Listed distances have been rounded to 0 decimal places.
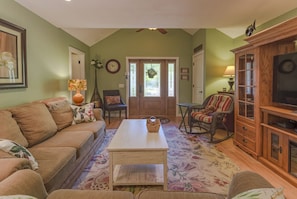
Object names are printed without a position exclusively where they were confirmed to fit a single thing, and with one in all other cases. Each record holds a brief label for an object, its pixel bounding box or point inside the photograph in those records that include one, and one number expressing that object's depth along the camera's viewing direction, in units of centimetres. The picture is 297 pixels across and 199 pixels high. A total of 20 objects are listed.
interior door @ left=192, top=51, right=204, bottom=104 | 511
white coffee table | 189
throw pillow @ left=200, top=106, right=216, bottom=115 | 403
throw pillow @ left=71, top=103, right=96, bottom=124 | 314
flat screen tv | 227
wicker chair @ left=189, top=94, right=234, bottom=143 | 359
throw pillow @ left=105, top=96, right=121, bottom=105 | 553
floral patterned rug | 203
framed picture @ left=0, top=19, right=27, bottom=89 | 225
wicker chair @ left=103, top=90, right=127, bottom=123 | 528
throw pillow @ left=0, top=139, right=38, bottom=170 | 144
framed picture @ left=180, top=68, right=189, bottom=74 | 606
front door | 612
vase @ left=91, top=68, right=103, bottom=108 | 566
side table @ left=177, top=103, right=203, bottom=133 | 417
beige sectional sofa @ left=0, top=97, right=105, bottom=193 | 150
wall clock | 597
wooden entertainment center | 216
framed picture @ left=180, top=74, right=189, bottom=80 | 608
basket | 248
